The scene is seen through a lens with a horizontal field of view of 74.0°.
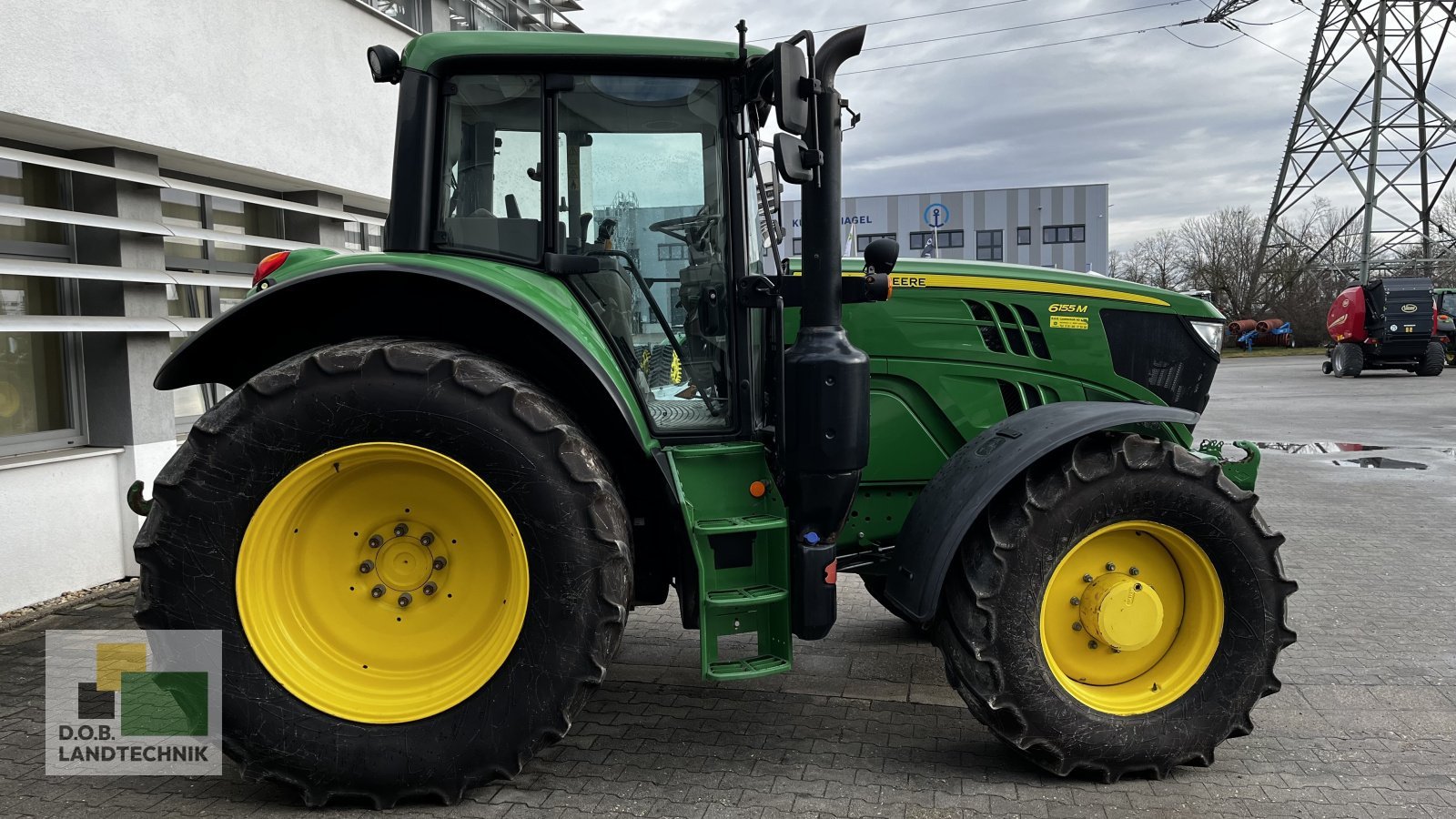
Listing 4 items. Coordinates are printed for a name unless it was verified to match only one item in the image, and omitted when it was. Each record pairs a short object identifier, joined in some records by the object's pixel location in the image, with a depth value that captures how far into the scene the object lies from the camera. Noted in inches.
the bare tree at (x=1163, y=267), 1791.3
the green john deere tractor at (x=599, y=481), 114.7
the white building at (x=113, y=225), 199.5
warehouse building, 1918.1
